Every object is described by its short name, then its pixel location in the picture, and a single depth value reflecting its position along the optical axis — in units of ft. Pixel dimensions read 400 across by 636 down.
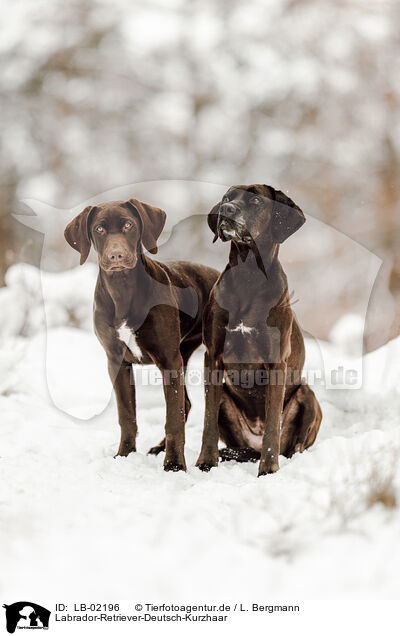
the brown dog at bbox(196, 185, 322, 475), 24.29
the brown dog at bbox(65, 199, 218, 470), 24.24
